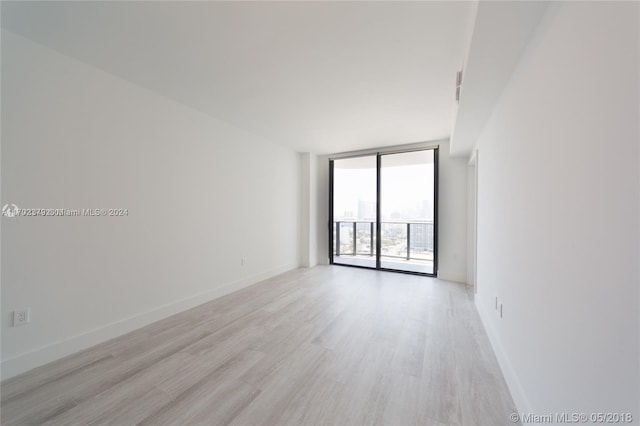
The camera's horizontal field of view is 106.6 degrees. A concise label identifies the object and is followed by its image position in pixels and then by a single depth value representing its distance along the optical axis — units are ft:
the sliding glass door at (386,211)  15.47
